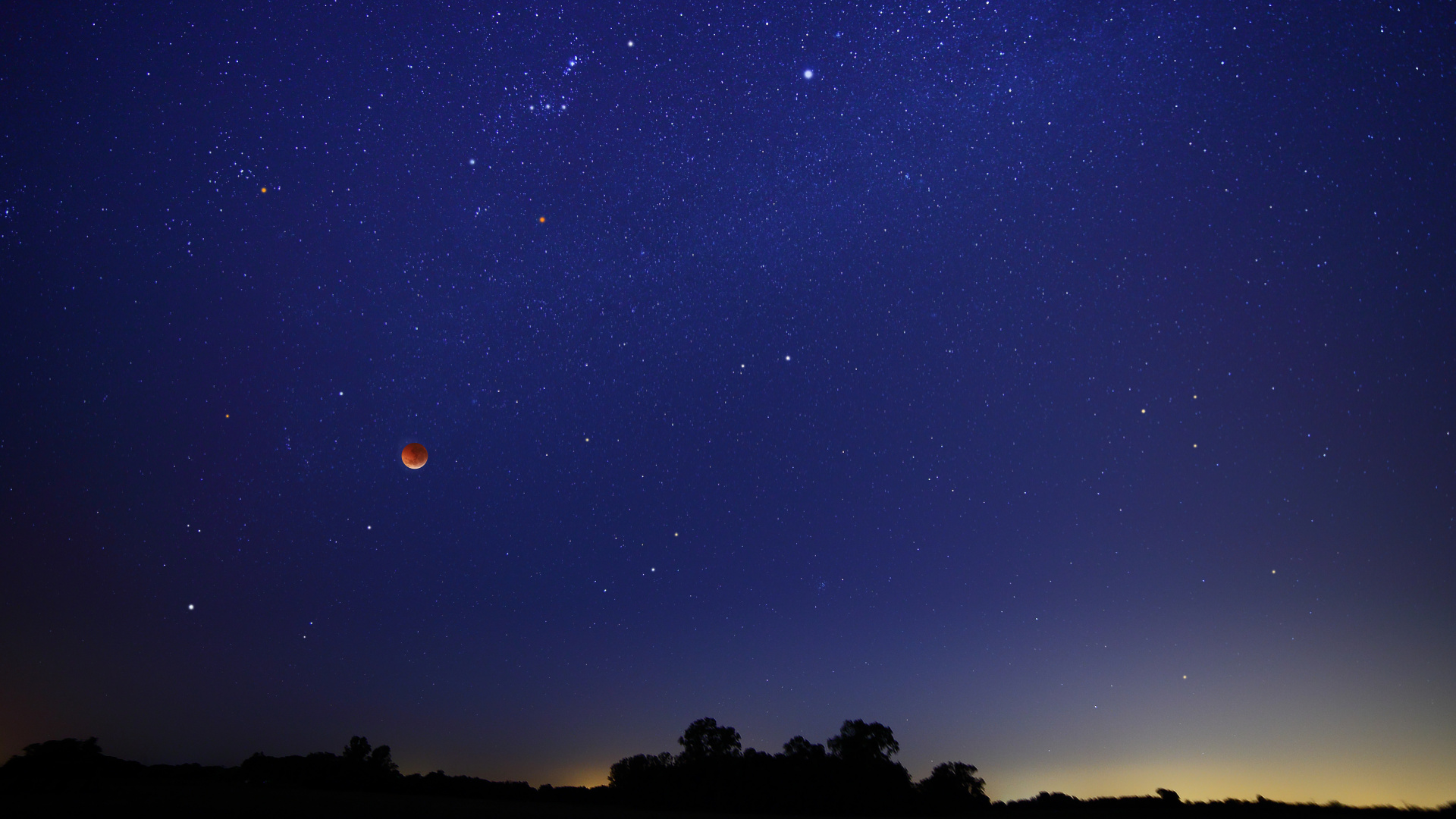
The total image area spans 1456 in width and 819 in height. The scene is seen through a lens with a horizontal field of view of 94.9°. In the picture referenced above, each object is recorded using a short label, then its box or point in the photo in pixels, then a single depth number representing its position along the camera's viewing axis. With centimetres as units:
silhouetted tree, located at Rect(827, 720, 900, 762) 3675
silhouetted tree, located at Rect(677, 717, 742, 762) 3853
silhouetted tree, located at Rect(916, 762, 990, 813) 3759
